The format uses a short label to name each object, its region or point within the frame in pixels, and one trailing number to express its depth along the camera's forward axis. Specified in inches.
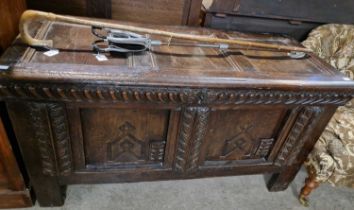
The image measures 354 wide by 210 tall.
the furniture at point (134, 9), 52.7
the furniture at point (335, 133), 48.6
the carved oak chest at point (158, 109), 34.5
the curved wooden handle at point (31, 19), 33.4
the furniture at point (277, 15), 56.6
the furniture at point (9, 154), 37.4
